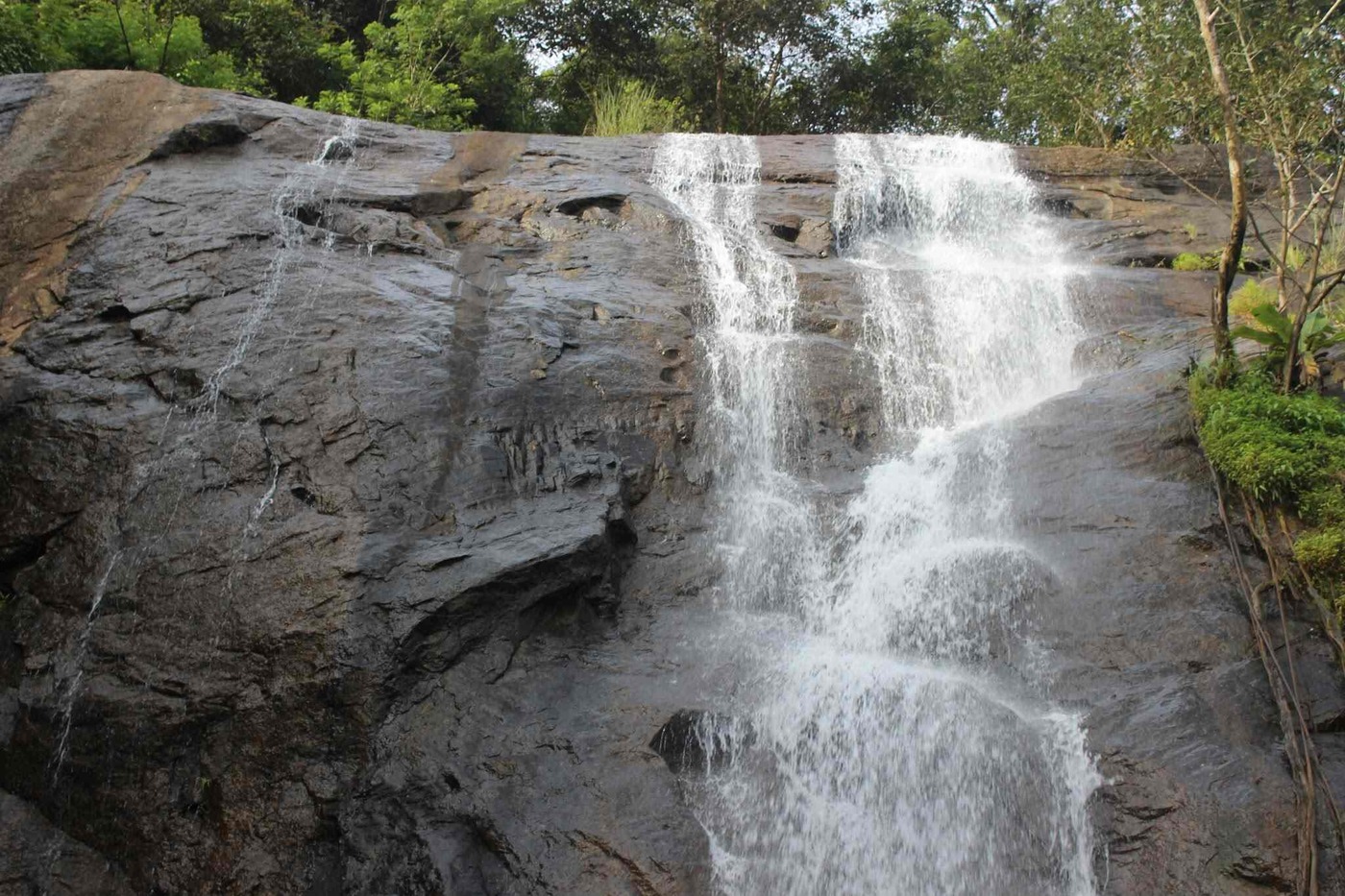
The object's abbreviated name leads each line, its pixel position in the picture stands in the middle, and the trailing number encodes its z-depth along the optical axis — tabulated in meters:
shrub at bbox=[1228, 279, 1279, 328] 9.20
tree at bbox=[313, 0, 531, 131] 15.45
